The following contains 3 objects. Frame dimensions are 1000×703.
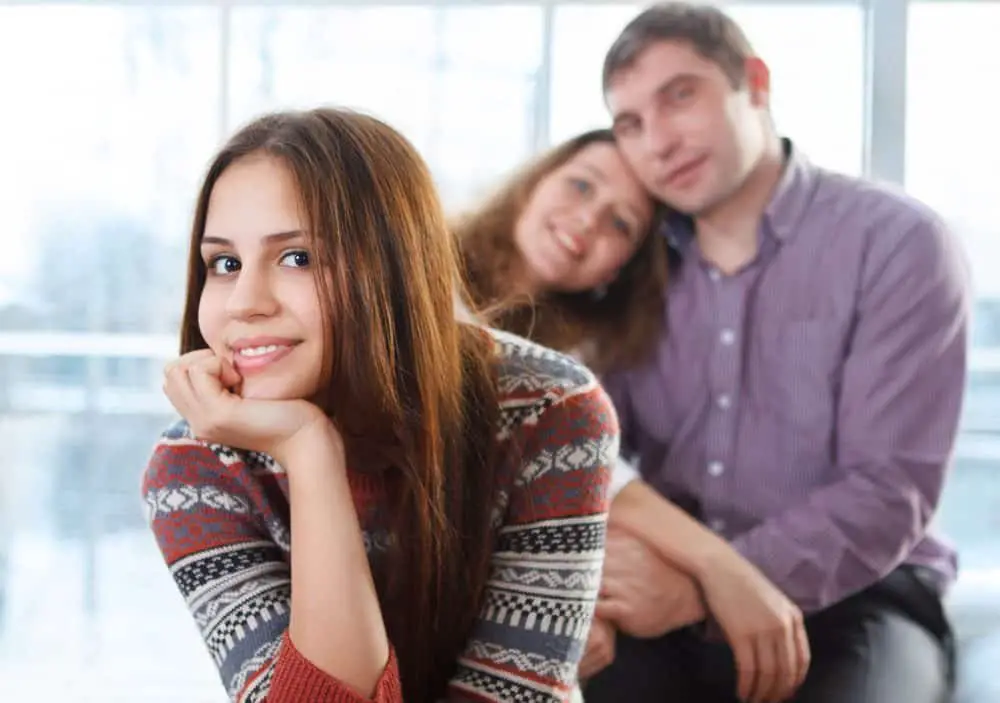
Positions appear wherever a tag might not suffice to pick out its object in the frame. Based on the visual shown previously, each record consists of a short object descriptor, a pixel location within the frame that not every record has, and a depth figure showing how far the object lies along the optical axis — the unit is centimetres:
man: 129
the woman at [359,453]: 94
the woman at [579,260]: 135
